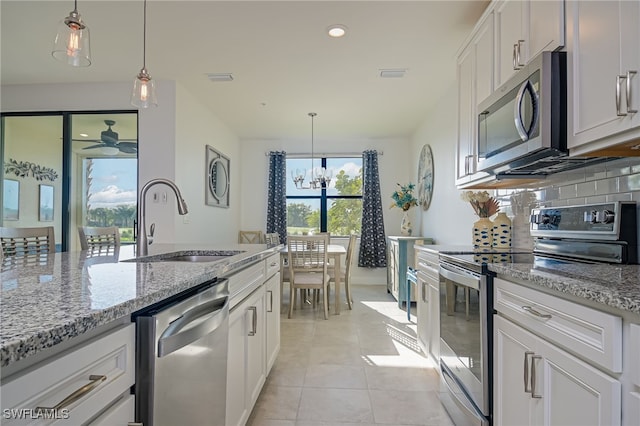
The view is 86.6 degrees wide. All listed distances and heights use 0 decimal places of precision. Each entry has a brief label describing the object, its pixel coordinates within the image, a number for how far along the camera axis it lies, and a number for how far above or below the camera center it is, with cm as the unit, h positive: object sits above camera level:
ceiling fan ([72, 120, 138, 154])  407 +92
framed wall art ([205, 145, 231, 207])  463 +58
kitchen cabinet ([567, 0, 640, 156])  110 +51
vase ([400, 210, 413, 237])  513 -14
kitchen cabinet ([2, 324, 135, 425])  49 -29
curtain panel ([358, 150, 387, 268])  592 -6
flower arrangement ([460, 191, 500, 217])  255 +12
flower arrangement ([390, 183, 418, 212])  511 +30
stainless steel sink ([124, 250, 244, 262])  197 -22
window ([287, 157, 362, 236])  624 +24
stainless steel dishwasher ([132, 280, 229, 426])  79 -39
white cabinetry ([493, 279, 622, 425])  85 -43
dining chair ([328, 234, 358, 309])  432 -70
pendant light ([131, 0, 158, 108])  200 +75
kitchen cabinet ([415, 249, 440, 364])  231 -63
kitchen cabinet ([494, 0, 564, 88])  147 +91
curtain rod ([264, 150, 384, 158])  623 +118
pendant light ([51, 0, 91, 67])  154 +80
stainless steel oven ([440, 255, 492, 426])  151 -63
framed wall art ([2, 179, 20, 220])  404 +20
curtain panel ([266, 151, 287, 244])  604 +39
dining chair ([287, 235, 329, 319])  393 -56
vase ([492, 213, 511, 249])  235 -9
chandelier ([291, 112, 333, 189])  505 +60
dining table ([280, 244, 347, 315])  406 -55
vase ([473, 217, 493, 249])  241 -11
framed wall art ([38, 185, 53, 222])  412 +15
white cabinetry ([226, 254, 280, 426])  149 -63
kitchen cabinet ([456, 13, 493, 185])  210 +90
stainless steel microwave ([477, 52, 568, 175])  143 +48
